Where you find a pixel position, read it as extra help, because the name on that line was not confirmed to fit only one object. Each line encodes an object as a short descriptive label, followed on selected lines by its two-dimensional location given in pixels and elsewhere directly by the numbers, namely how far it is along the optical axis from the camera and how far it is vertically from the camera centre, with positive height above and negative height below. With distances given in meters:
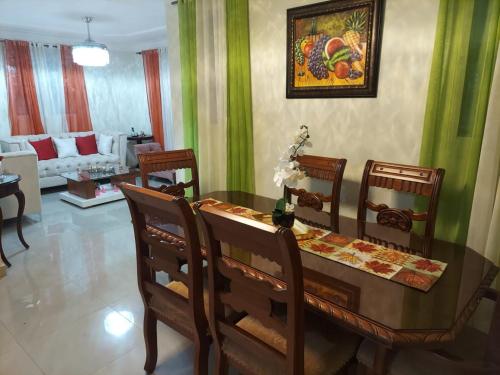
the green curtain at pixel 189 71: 3.14 +0.37
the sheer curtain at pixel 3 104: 5.33 +0.11
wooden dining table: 1.01 -0.62
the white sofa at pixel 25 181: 3.62 -0.75
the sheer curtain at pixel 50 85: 5.71 +0.42
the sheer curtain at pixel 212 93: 3.01 +0.15
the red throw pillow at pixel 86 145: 5.84 -0.58
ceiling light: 4.34 +0.71
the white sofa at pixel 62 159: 4.97 -0.76
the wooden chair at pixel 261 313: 1.01 -0.68
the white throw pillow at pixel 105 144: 5.90 -0.57
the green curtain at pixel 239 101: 2.88 +0.07
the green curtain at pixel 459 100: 1.76 +0.04
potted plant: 1.59 -0.29
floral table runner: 1.28 -0.61
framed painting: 2.22 +0.41
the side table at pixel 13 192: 2.89 -0.70
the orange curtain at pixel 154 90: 6.70 +0.39
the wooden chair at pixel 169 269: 1.30 -0.67
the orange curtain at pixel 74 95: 6.03 +0.28
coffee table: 4.47 -1.06
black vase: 1.64 -0.52
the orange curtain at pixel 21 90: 5.40 +0.33
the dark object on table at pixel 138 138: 6.68 -0.53
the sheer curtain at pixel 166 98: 6.56 +0.23
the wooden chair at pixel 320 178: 2.09 -0.42
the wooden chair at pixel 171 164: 2.37 -0.38
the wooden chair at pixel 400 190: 1.70 -0.42
